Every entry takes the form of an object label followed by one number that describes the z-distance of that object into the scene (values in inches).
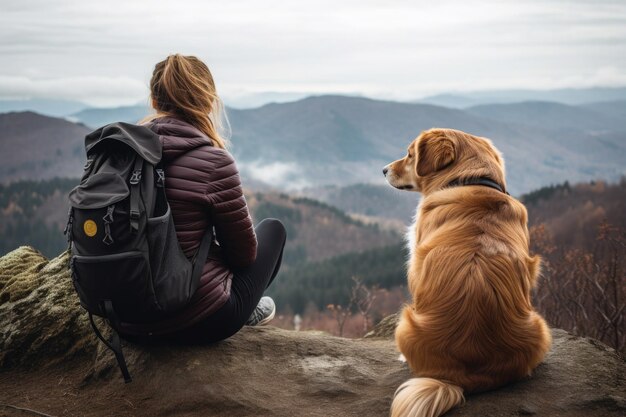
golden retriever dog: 131.8
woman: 134.6
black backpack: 123.1
